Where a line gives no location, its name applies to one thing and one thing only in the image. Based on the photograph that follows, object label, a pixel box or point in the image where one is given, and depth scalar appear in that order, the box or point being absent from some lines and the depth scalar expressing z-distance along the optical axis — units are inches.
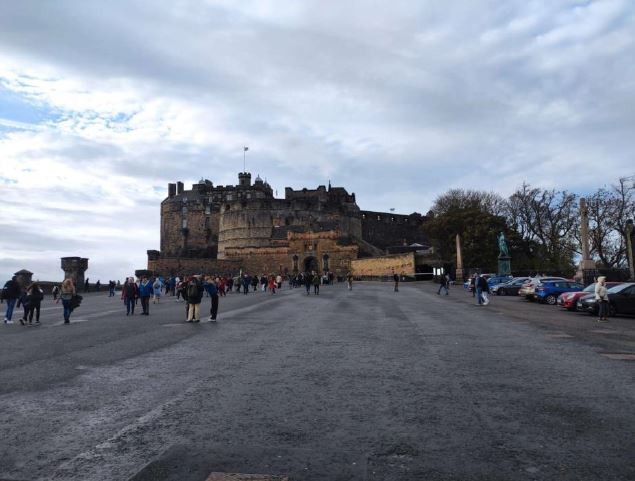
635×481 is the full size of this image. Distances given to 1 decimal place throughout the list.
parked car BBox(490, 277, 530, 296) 1310.3
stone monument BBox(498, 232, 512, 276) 1726.1
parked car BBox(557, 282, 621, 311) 815.1
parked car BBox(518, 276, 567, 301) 1053.2
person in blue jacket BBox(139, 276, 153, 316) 751.7
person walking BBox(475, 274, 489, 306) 909.2
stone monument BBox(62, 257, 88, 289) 1526.8
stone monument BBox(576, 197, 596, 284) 1232.8
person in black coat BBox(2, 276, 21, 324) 624.0
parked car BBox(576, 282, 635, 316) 724.0
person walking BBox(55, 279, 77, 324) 618.5
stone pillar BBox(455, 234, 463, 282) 2048.5
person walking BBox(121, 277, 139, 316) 765.9
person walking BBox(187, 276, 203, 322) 615.8
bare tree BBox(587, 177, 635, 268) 1836.9
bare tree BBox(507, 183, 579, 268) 2078.0
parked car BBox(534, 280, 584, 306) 1001.5
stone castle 3056.1
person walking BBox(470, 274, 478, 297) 1277.6
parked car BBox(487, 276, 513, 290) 1440.5
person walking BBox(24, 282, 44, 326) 624.4
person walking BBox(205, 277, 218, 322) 636.7
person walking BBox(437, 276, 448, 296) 1266.6
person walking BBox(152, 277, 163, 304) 1131.8
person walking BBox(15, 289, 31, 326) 622.7
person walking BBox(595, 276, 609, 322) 642.2
